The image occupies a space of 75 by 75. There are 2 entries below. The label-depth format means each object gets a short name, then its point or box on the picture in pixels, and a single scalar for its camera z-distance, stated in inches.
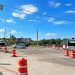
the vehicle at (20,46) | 928.9
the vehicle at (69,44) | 684.9
